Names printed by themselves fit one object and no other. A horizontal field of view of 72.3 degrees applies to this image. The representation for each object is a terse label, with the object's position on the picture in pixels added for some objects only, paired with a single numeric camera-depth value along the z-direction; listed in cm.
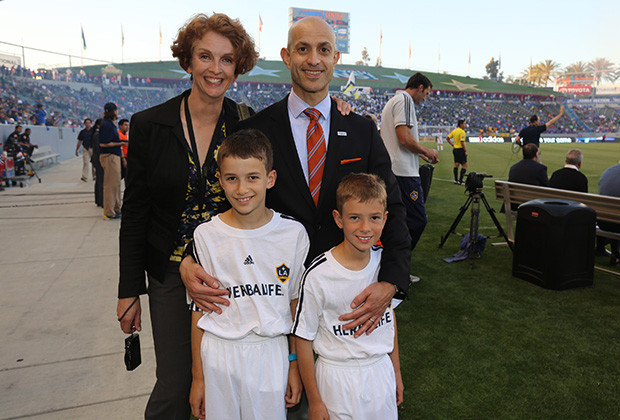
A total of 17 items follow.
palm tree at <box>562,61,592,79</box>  14900
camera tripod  596
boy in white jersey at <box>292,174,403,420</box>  181
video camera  614
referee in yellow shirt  1467
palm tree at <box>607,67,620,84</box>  14850
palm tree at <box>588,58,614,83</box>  15075
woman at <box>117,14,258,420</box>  201
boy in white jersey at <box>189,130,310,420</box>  181
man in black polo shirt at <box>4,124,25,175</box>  1409
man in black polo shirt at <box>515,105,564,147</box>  1342
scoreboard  8444
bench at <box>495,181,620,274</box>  543
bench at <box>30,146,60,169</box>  1779
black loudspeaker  504
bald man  191
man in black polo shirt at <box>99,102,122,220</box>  871
